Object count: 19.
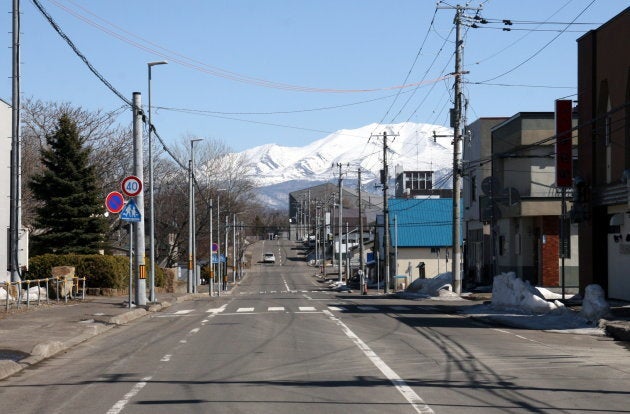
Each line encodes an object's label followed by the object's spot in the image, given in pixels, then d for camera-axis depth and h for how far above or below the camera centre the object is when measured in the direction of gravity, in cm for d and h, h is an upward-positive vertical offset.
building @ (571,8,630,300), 2958 +261
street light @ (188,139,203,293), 5041 -34
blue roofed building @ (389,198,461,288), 8162 -25
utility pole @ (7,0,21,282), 2405 +269
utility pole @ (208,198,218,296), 5691 -304
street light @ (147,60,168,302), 3262 +96
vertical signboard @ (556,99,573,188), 3294 +325
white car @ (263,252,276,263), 14338 -373
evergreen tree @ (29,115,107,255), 4481 +189
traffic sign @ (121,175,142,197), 2688 +154
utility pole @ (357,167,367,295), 6111 -183
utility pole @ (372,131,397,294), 5741 +174
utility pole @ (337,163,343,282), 8016 +229
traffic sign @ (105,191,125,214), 2503 +97
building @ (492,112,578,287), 4334 +153
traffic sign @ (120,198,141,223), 2666 +73
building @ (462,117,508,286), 5419 +171
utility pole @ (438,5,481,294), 4028 +417
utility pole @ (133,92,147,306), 2919 +96
